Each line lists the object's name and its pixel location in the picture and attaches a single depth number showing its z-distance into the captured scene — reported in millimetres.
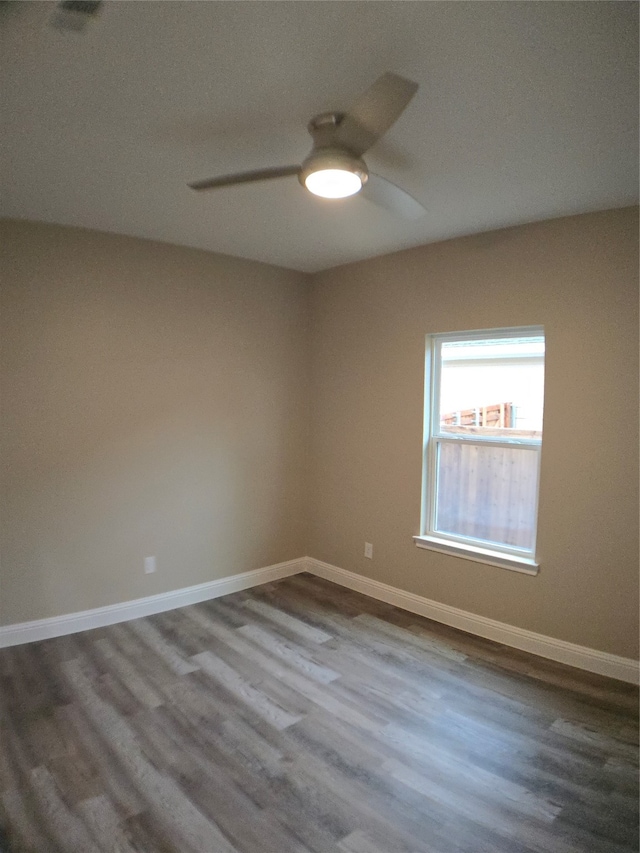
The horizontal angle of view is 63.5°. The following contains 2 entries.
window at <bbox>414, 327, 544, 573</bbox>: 3197
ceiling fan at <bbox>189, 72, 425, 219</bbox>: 1472
